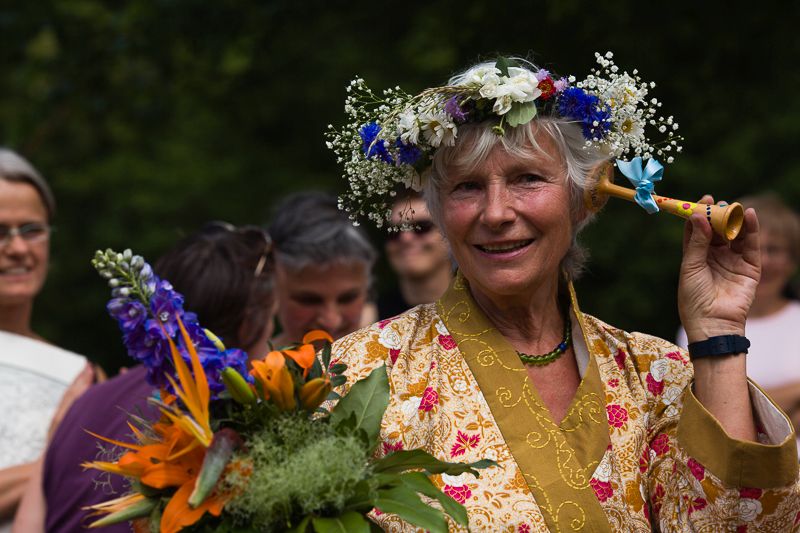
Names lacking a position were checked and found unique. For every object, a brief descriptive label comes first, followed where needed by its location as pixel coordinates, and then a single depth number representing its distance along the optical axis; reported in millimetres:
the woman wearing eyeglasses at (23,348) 3906
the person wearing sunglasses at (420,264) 5898
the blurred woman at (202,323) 3385
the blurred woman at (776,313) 5402
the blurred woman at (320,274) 4754
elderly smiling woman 2861
